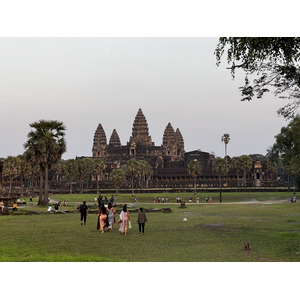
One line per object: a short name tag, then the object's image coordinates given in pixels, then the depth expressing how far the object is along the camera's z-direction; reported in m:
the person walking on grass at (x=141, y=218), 19.31
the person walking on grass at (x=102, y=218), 20.06
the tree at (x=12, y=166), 76.75
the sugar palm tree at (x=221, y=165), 98.31
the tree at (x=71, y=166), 102.67
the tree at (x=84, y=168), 104.73
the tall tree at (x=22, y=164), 77.12
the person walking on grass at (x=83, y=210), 23.42
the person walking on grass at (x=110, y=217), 20.76
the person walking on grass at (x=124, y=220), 19.24
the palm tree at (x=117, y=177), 88.75
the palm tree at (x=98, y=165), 112.12
